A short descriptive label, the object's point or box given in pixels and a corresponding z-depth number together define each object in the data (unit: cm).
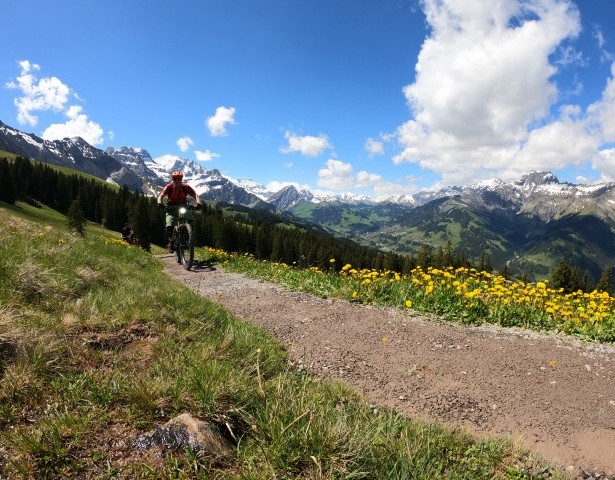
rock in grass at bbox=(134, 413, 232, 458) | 276
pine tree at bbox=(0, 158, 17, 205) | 10562
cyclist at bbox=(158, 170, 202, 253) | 1498
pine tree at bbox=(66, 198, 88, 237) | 6406
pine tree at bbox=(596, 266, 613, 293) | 5660
